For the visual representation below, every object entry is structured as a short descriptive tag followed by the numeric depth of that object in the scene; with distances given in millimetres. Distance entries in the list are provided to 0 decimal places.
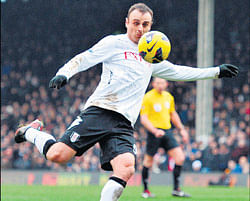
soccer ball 11195
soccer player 11133
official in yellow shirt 20906
